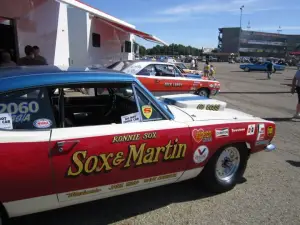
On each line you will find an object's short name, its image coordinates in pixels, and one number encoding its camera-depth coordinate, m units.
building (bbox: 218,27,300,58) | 110.25
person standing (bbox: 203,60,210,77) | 19.61
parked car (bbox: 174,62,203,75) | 16.75
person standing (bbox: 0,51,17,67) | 6.52
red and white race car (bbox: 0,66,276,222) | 2.33
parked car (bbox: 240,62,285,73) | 35.94
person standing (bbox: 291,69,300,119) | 8.00
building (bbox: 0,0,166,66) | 7.65
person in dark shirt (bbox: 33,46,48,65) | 6.98
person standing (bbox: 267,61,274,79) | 24.41
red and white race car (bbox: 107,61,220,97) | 9.22
